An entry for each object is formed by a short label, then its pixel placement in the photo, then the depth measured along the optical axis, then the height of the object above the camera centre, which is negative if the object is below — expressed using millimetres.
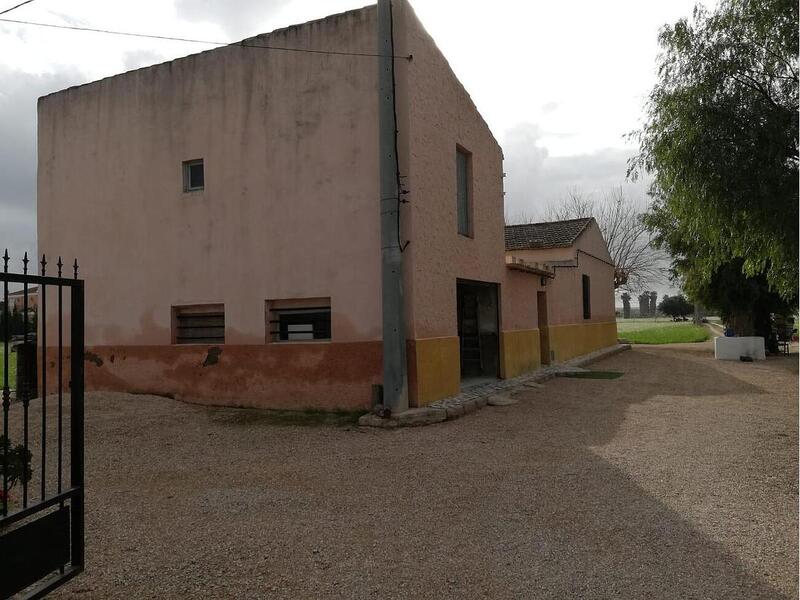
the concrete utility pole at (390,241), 8320 +1198
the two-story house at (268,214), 8906 +1970
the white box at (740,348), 17750 -1110
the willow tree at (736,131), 8156 +2706
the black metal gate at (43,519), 2854 -991
